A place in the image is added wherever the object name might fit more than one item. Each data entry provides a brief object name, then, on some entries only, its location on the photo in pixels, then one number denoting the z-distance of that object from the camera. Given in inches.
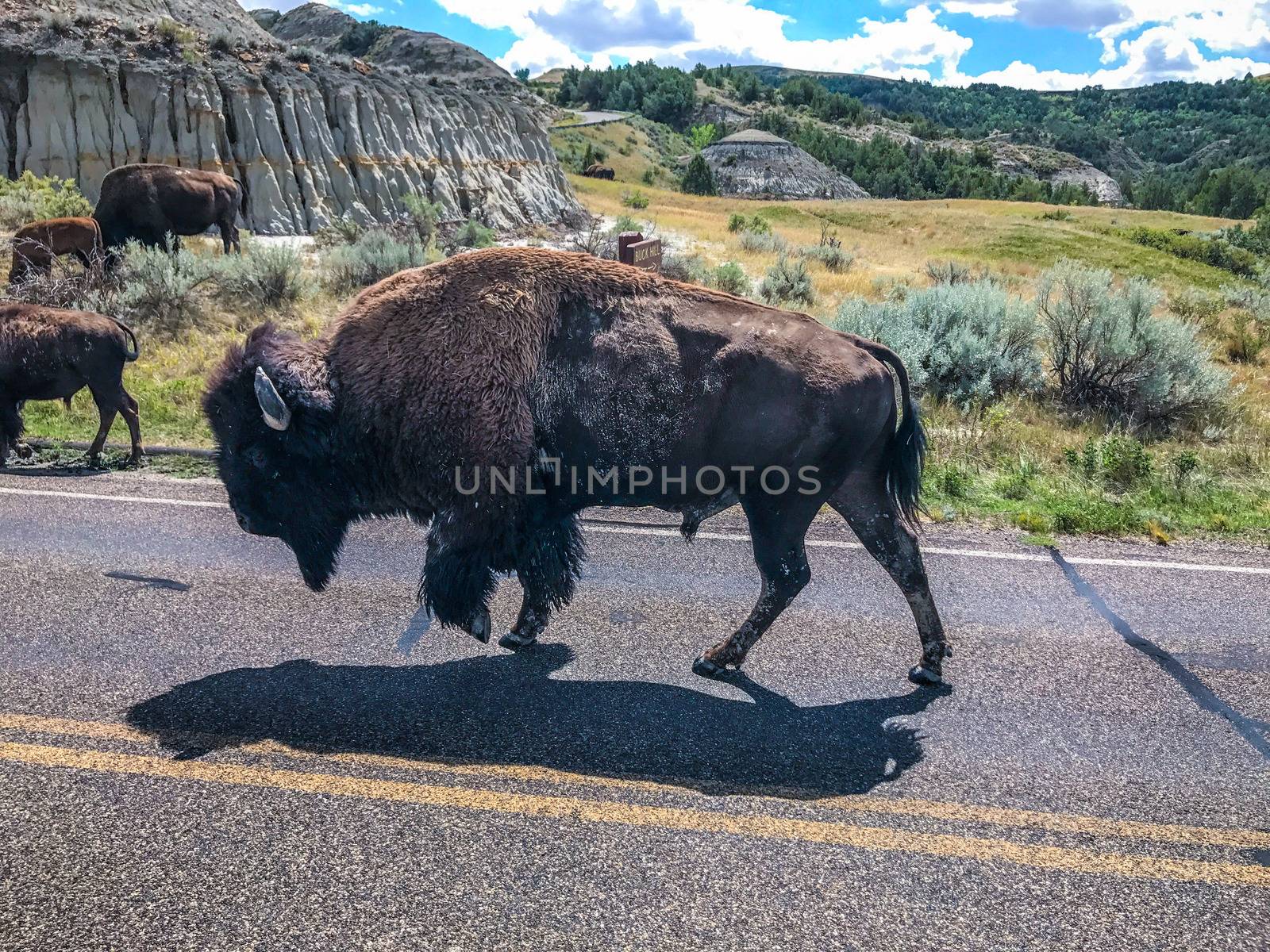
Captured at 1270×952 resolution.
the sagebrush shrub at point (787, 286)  719.4
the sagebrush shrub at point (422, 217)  952.9
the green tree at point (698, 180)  2790.4
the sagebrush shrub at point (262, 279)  579.2
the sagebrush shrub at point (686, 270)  701.3
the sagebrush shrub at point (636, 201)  1720.0
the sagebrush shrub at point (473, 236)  882.8
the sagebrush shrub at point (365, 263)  640.4
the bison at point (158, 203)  643.5
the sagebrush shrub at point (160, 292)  530.6
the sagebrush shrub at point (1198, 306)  663.9
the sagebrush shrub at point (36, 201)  719.7
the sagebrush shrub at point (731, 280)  708.8
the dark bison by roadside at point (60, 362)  307.7
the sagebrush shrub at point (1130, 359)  435.8
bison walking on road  171.5
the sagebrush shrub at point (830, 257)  1059.3
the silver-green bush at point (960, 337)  452.8
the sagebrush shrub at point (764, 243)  1115.9
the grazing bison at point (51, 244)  535.5
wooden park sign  364.2
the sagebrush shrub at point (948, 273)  845.3
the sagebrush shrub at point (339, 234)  858.2
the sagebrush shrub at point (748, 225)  1496.1
